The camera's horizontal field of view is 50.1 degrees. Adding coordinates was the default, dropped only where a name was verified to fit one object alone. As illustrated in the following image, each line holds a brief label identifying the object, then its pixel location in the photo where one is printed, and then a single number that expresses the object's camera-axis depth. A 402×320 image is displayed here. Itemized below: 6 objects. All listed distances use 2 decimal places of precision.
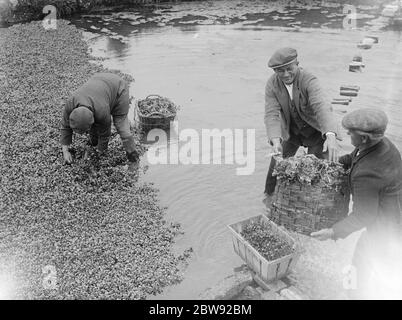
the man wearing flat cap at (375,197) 3.49
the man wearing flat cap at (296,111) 5.12
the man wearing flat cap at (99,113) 6.31
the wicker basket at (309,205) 4.71
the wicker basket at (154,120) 8.55
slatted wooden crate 4.53
